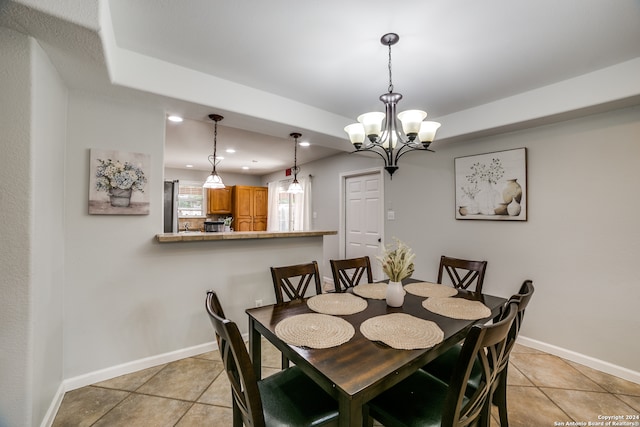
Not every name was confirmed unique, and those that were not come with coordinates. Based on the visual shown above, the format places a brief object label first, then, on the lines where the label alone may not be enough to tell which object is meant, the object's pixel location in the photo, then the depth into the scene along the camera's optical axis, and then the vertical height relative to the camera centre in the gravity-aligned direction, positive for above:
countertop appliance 3.89 -0.16
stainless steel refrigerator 3.09 +0.12
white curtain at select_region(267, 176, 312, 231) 5.57 +0.17
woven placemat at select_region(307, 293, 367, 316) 1.65 -0.57
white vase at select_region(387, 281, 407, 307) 1.72 -0.50
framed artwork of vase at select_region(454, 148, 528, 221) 2.76 +0.34
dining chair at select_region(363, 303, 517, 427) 0.95 -0.82
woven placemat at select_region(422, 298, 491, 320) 1.58 -0.57
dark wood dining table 0.94 -0.58
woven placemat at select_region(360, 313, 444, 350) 1.23 -0.57
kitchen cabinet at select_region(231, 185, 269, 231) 7.11 +0.22
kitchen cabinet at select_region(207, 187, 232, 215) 7.05 +0.39
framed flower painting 2.05 +0.26
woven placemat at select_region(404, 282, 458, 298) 2.00 -0.57
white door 4.21 +0.01
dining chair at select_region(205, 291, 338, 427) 0.98 -0.84
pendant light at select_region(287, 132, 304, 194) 4.06 +0.42
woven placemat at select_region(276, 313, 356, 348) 1.25 -0.58
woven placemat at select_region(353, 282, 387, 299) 1.94 -0.56
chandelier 1.79 +0.63
